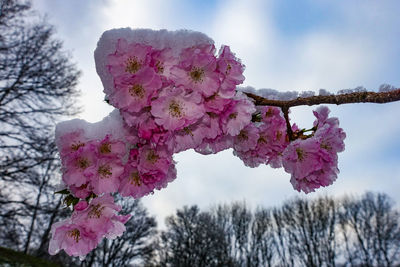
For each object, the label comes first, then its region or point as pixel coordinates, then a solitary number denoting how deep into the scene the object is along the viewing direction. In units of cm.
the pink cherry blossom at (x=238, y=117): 25
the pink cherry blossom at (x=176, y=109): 22
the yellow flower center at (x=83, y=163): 22
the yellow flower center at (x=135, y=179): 25
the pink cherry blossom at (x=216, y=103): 23
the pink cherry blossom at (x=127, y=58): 22
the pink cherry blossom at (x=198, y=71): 22
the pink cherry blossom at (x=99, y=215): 23
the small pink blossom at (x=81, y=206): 23
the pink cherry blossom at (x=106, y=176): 22
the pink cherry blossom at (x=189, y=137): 25
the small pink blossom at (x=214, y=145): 27
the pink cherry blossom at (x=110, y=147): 23
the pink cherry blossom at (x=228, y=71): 24
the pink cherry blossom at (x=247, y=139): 29
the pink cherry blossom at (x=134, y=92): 22
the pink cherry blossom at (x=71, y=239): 23
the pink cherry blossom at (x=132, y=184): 24
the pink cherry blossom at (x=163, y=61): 22
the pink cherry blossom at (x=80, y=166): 22
